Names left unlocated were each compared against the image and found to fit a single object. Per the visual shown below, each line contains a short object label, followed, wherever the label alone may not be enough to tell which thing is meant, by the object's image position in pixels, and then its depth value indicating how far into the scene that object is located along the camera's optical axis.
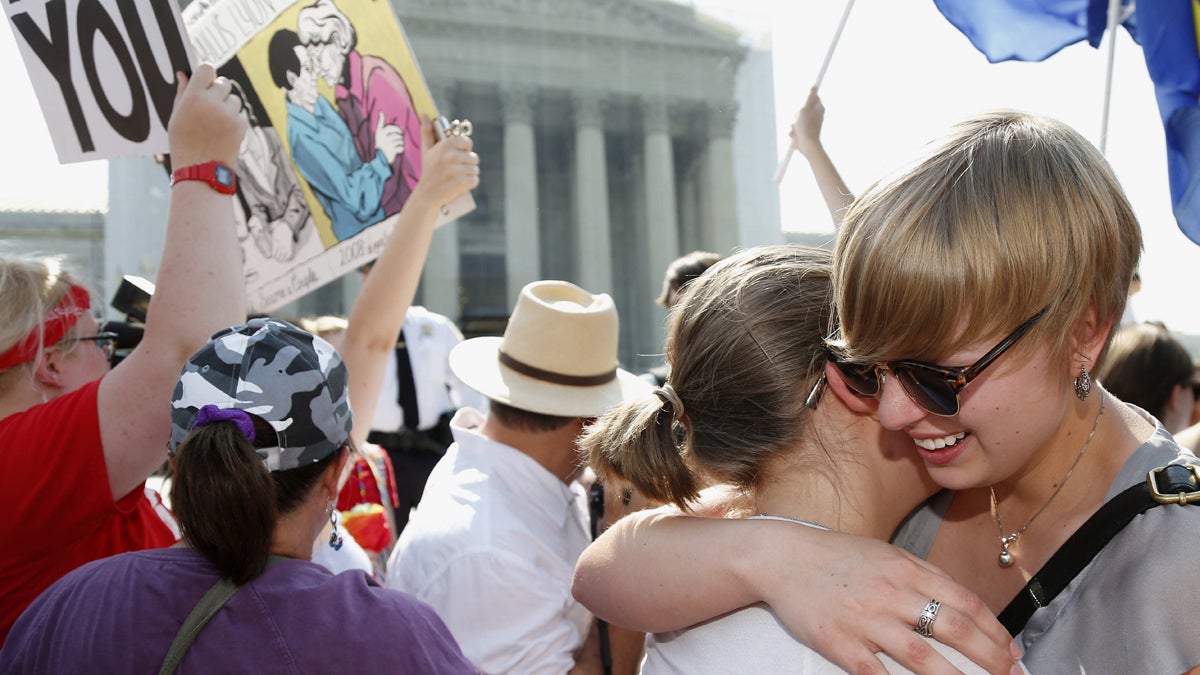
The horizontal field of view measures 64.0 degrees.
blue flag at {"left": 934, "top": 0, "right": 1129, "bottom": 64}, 3.25
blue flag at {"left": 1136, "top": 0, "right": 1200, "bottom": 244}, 2.64
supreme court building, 23.20
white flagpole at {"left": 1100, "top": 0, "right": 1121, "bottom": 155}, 2.73
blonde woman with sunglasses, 1.15
